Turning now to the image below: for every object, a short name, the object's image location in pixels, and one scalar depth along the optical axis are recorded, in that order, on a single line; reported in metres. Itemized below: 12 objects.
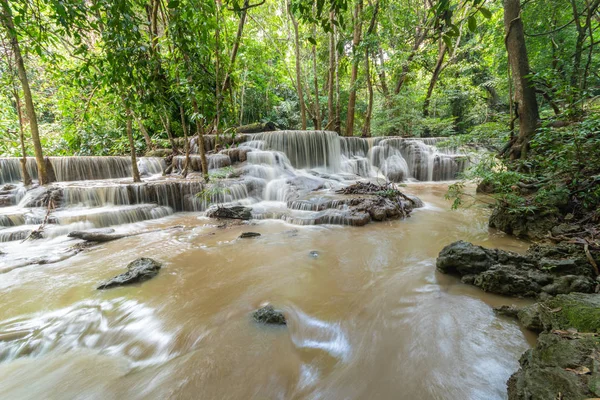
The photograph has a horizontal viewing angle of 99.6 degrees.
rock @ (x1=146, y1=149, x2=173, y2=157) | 10.84
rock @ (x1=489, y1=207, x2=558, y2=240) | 3.55
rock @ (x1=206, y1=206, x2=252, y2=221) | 5.97
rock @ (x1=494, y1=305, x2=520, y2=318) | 2.07
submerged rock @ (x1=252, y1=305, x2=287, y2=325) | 2.17
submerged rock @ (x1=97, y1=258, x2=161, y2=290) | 2.90
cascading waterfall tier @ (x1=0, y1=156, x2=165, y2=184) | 7.86
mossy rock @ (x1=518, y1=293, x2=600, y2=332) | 1.48
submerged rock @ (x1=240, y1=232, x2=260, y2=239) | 4.65
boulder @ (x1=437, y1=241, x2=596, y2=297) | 2.17
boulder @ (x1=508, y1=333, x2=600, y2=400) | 1.05
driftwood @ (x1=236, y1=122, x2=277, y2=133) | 12.98
